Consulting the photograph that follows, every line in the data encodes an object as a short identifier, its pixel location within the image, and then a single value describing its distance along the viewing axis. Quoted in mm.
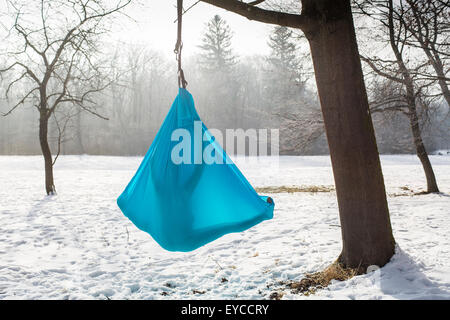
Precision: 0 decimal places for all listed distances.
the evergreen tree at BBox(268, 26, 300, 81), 28641
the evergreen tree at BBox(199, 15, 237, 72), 33406
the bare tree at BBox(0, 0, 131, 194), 8039
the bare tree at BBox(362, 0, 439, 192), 6596
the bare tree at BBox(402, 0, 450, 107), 6177
